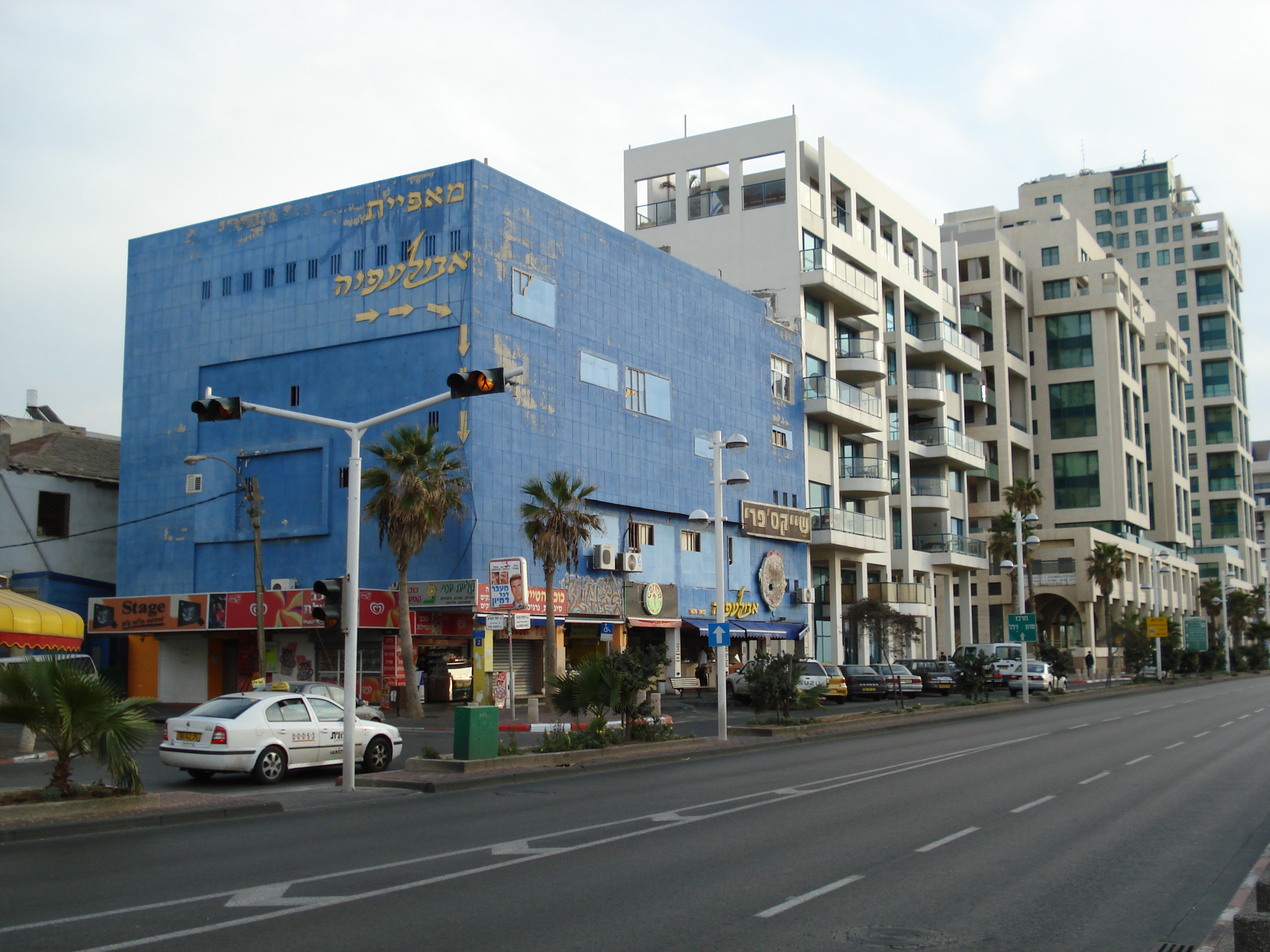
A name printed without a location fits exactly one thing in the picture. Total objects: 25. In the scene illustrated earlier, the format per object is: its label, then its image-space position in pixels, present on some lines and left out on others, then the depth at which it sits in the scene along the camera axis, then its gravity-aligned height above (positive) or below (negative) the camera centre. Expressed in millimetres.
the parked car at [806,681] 39938 -2283
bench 48188 -2790
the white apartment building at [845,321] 60312 +16778
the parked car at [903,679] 47250 -2561
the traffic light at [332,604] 18266 +221
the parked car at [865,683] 46781 -2658
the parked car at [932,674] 53156 -2686
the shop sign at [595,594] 43688 +873
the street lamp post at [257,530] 35769 +2766
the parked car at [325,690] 25281 -1635
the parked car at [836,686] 43750 -2602
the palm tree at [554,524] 38875 +3096
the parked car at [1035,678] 51188 -2702
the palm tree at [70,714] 13922 -1132
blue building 40719 +8836
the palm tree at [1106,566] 83688 +3516
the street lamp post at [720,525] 27047 +2136
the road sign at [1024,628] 42000 -416
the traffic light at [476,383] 16000 +3215
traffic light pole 18000 +1093
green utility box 20109 -2012
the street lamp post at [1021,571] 43125 +1779
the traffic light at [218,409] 16578 +2960
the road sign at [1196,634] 75750 -1207
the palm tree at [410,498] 35875 +3670
